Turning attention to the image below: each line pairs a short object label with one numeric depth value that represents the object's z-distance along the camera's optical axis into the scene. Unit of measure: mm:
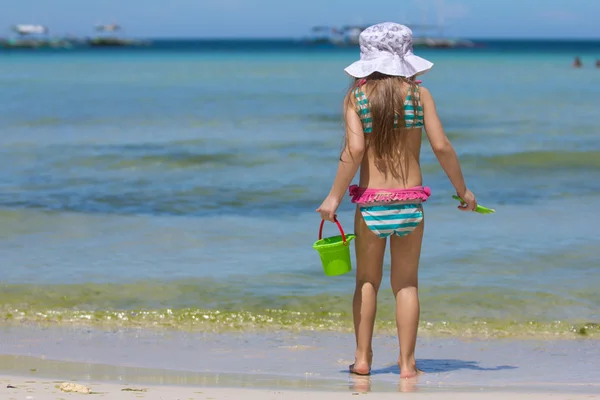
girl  8398
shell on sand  7539
